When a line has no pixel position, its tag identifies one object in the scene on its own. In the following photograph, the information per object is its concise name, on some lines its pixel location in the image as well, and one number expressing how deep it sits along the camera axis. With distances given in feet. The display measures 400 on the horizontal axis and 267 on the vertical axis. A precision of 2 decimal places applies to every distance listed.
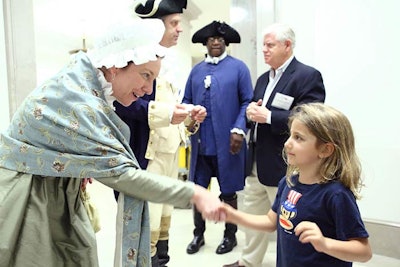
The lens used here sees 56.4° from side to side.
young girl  3.61
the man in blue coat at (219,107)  8.08
